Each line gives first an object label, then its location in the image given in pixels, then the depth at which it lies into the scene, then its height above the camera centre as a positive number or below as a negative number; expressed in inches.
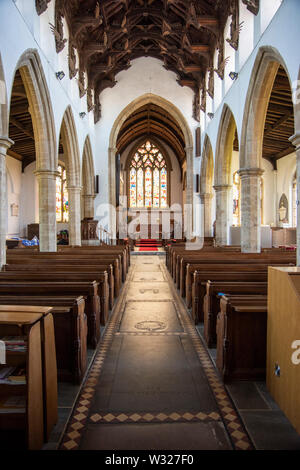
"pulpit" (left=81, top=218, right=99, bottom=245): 528.4 +2.9
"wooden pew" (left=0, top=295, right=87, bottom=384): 120.3 -35.1
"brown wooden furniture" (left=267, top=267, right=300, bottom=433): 91.2 -31.1
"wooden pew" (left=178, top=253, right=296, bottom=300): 229.7 -19.4
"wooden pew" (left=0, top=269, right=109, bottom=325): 177.9 -22.5
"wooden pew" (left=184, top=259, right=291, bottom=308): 206.5 -20.7
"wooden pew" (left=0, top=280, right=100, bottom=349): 151.5 -24.9
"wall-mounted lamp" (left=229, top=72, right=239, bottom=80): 376.5 +173.1
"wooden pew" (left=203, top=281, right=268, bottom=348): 155.2 -26.8
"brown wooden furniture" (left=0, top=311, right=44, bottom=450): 79.1 -39.5
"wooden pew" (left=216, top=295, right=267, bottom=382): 121.6 -38.9
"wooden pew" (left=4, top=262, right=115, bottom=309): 209.2 -21.1
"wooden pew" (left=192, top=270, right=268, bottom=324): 184.3 -24.3
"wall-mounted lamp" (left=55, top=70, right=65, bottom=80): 367.2 +170.2
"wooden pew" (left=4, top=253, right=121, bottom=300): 230.8 -20.2
